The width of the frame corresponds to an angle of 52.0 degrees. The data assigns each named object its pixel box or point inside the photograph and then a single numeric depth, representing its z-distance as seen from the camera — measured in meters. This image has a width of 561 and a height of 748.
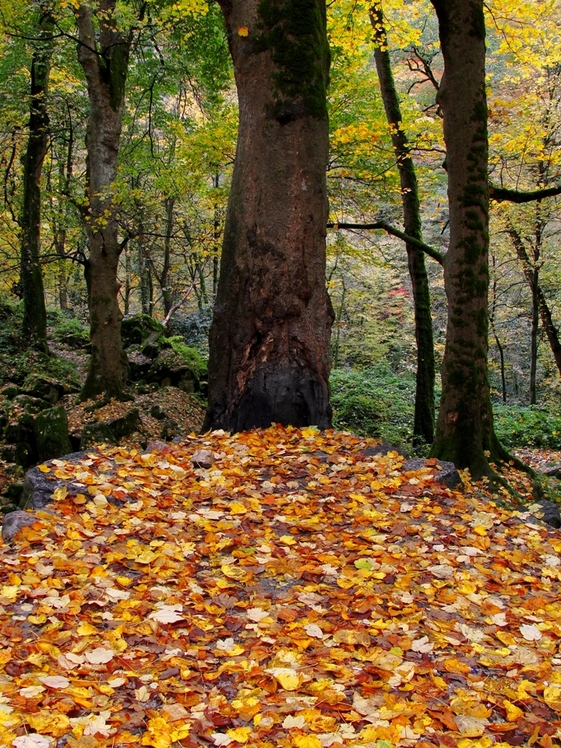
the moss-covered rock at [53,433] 7.06
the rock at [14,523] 3.36
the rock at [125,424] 8.24
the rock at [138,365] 12.89
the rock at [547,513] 4.77
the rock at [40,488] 3.79
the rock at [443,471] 4.74
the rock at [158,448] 4.96
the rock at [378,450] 5.17
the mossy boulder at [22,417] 7.82
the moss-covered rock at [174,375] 12.72
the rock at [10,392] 9.77
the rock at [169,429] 8.98
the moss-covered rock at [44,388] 10.32
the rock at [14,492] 6.32
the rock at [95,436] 6.25
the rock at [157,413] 9.88
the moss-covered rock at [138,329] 15.37
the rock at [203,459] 4.69
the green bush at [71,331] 16.42
